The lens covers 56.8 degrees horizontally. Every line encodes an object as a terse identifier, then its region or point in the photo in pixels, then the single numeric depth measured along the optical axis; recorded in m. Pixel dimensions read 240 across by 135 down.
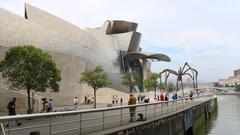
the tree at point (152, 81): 46.75
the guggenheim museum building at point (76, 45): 28.16
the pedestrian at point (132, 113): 8.87
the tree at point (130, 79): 42.71
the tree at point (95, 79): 28.40
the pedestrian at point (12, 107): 11.58
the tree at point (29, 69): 18.02
